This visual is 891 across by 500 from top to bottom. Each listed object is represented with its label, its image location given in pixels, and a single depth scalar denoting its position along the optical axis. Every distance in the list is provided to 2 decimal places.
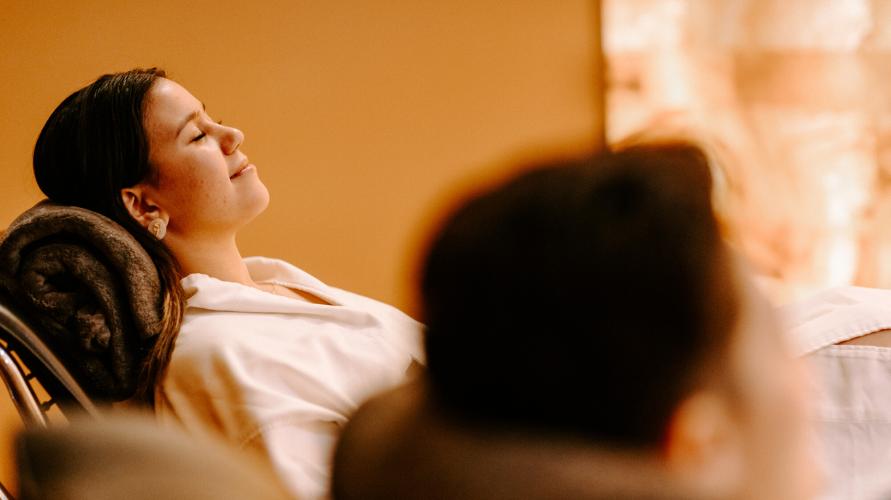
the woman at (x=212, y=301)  1.92
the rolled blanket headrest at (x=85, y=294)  1.98
